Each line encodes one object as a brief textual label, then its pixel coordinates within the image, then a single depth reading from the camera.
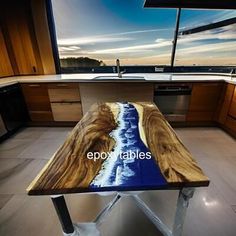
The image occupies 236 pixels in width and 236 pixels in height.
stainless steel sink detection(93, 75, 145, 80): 2.81
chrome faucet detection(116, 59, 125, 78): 3.10
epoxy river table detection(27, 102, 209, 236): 0.65
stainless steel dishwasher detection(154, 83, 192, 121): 2.76
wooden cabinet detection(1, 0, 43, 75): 2.92
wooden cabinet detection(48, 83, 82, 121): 2.84
